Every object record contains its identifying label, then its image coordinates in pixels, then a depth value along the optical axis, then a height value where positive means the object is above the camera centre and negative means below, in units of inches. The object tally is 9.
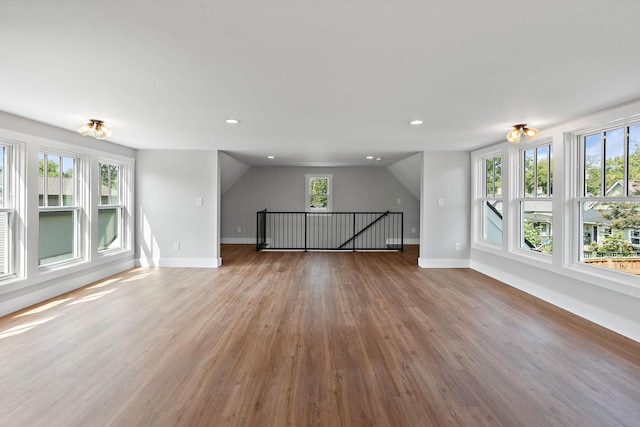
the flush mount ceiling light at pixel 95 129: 143.9 +37.0
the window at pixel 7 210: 139.9 +0.1
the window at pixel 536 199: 165.5 +6.1
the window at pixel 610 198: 122.6 +4.8
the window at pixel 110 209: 205.0 +0.7
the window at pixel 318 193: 366.6 +19.5
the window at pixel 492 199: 209.6 +6.9
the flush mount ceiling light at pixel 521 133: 147.2 +36.1
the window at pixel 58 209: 159.5 +0.6
